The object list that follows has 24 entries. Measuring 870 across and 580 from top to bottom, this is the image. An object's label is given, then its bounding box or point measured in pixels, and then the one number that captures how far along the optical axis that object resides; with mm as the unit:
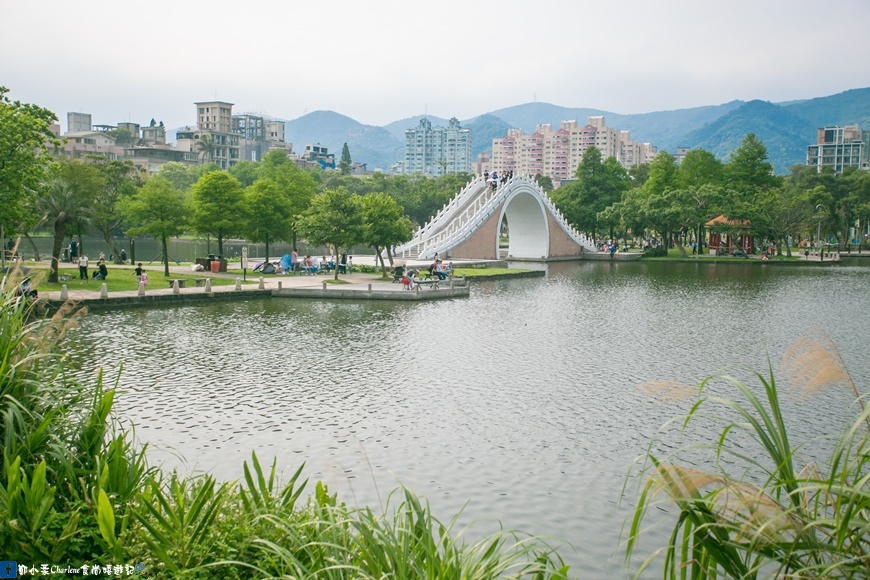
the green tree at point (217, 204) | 39688
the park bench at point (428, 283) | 33109
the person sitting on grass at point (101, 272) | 32031
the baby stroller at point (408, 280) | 33031
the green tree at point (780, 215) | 66188
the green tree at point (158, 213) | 36219
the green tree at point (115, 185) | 50688
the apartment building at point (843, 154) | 194250
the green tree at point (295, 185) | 53156
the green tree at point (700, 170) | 79875
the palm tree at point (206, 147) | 133250
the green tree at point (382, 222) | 37656
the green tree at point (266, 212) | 43250
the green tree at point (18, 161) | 25953
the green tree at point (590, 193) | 78062
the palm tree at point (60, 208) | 32000
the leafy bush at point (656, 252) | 69688
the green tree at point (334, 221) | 36594
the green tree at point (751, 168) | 76938
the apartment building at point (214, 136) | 136000
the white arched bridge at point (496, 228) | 55031
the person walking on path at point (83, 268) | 31838
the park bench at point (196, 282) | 31472
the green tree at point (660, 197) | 66312
